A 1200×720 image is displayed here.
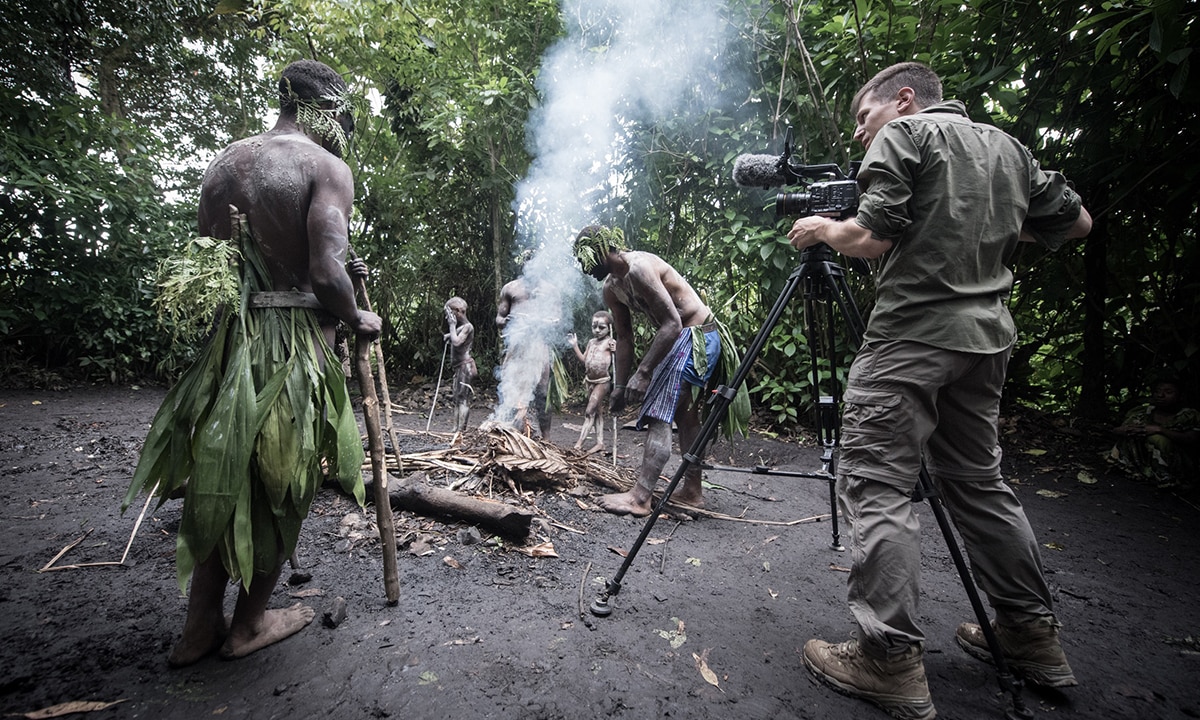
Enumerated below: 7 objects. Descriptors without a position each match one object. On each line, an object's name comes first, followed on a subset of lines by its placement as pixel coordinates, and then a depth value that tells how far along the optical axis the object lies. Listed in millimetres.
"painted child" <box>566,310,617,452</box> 5574
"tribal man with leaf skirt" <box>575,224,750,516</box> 3479
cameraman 1608
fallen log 2854
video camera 1907
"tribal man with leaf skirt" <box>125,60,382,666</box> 1652
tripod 2086
